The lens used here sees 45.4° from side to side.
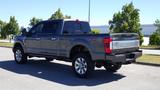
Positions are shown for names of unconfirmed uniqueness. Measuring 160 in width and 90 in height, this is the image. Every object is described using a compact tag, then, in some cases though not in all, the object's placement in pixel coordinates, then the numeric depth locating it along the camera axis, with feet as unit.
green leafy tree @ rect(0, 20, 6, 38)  123.21
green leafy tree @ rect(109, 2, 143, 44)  79.14
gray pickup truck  19.16
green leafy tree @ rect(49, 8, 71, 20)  92.34
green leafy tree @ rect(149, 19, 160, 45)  78.04
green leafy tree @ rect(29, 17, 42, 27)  113.31
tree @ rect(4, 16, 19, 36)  110.67
